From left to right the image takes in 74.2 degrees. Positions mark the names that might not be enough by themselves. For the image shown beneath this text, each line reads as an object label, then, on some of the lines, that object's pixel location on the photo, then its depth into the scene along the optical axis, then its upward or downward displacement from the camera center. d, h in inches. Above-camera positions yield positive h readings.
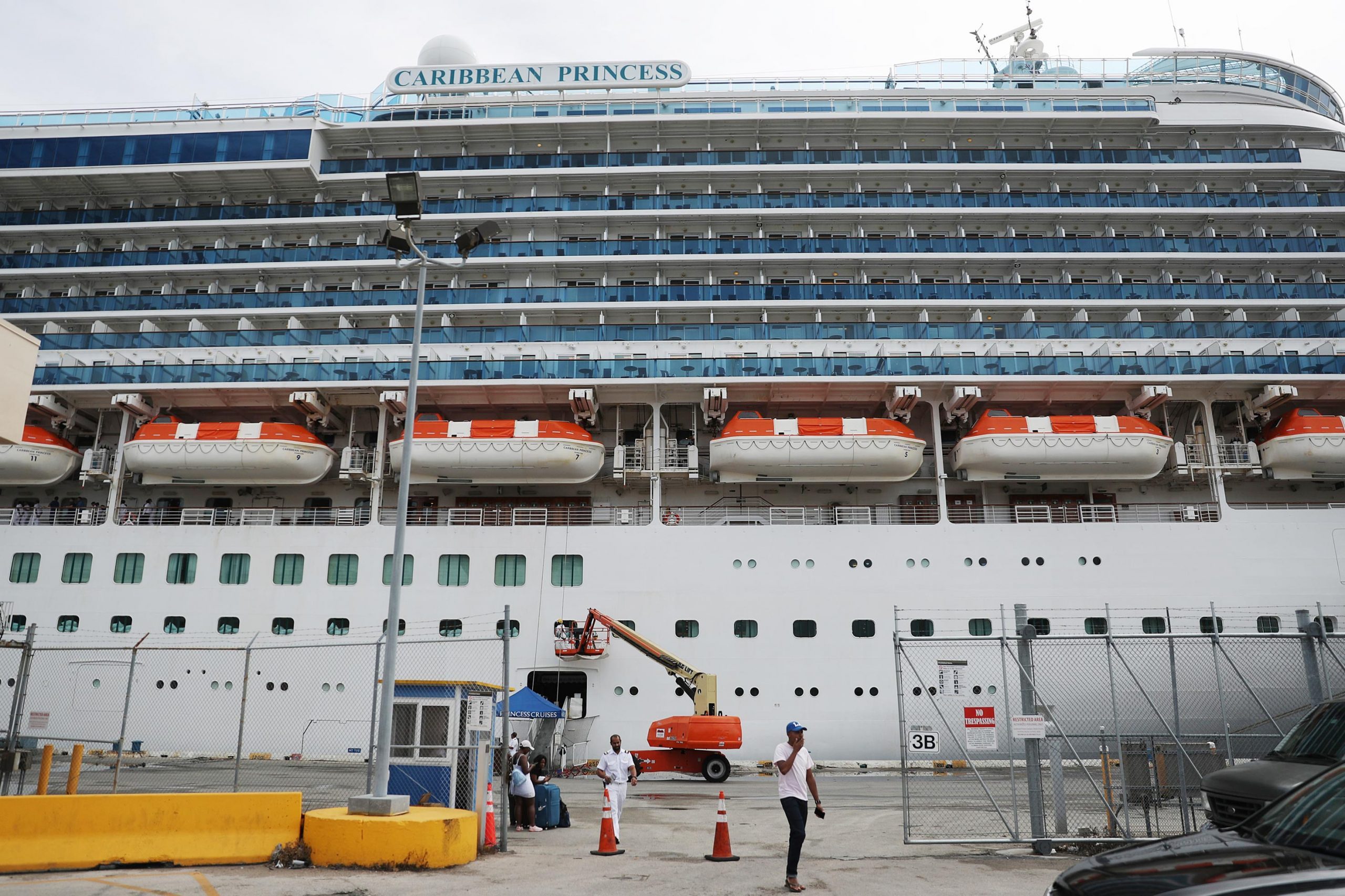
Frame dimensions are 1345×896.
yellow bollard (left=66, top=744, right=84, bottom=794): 453.1 -46.1
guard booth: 432.8 -30.2
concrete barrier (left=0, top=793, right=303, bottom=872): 348.5 -58.6
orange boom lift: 725.3 -40.8
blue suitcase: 503.2 -69.1
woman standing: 495.5 -64.5
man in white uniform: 420.8 -42.7
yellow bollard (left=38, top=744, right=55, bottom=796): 456.1 -46.7
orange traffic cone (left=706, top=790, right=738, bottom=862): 385.4 -68.6
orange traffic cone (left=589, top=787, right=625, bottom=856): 398.6 -68.6
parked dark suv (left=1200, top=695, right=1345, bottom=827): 303.4 -30.1
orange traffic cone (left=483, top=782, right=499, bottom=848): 419.8 -67.0
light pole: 368.5 +83.9
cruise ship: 828.6 +312.8
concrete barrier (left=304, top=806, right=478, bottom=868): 353.1 -62.3
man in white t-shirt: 321.2 -37.2
